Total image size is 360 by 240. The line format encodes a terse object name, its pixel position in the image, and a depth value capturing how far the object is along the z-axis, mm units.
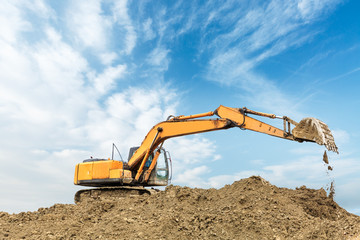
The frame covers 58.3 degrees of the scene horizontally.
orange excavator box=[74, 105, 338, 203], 11023
